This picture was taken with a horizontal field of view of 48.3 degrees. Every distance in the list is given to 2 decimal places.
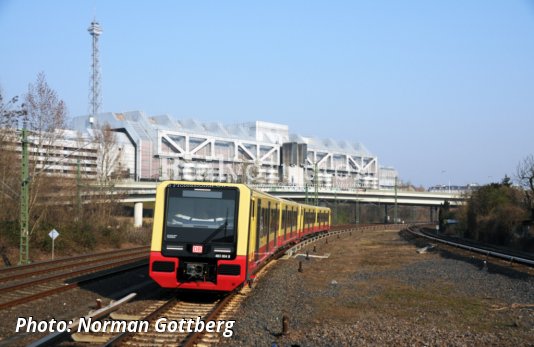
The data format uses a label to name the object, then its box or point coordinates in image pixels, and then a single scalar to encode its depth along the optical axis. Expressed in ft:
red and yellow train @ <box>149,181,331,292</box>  43.09
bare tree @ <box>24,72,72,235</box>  107.04
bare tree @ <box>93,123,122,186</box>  150.00
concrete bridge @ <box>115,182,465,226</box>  308.19
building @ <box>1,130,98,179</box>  106.83
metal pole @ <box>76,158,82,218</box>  118.62
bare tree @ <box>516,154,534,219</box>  134.10
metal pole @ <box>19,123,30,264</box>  77.30
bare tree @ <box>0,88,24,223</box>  101.91
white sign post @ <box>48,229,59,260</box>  86.21
